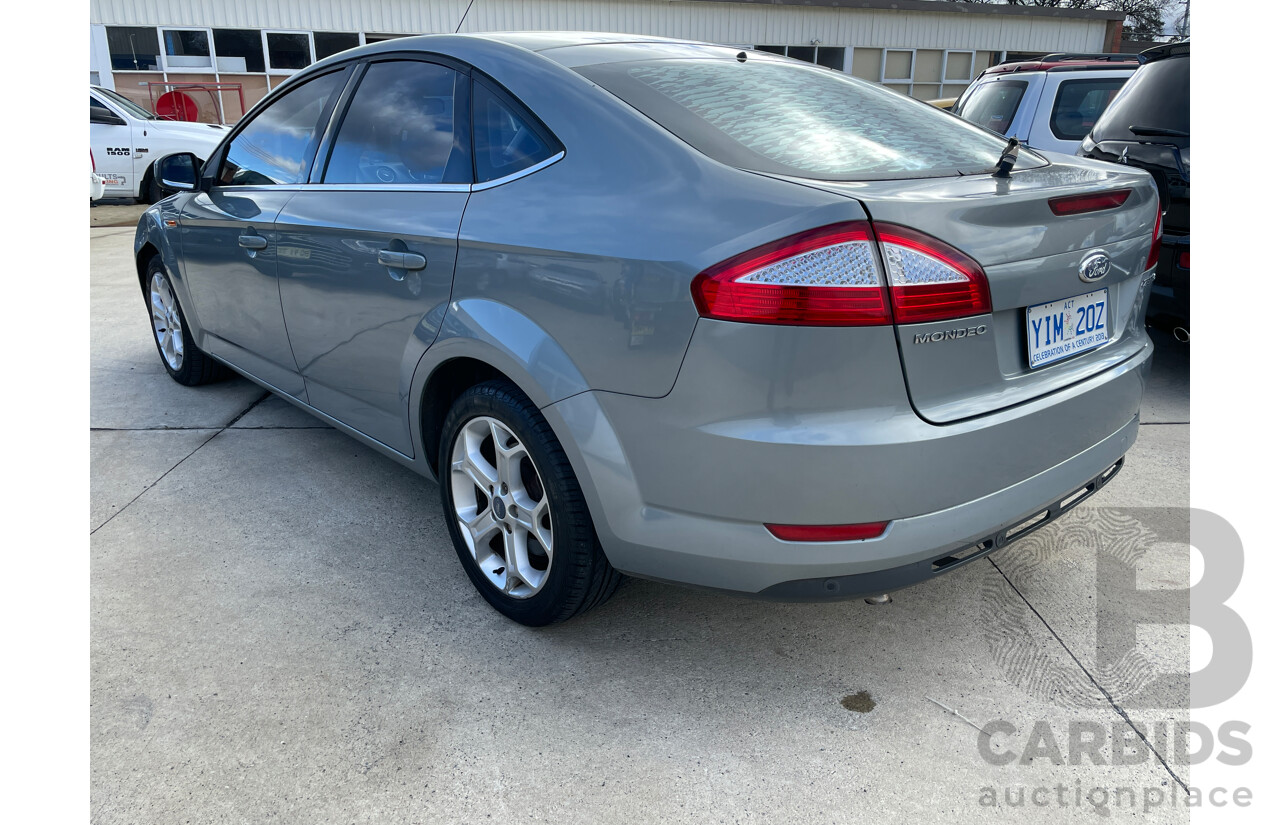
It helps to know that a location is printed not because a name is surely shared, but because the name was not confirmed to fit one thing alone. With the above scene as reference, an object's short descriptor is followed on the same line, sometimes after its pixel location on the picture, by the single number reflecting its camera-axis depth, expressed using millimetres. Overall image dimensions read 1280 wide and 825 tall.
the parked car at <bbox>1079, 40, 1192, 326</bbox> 4129
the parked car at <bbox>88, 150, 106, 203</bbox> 11828
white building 19562
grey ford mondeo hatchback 1783
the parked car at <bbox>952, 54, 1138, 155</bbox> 6914
